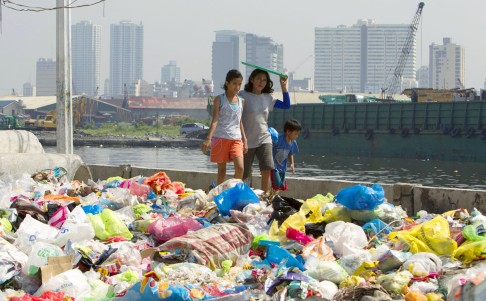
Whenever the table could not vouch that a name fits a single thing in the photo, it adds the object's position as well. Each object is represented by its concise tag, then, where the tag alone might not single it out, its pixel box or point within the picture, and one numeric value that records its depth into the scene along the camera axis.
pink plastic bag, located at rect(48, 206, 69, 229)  6.43
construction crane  90.56
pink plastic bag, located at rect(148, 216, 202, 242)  6.07
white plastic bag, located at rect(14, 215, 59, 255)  5.82
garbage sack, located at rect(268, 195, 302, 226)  6.50
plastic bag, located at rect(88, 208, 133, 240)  6.21
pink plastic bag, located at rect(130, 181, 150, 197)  8.15
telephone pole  11.61
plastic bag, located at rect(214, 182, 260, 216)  6.73
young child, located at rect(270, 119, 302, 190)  8.34
